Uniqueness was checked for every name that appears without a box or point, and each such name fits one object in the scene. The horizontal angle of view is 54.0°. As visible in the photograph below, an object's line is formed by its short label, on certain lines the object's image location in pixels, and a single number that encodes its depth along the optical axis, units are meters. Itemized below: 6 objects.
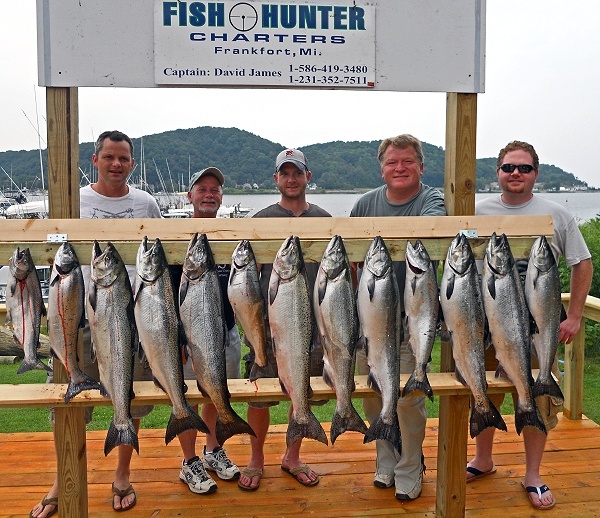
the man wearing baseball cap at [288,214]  4.01
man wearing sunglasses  3.79
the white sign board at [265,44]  3.15
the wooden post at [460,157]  3.42
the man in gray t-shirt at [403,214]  3.76
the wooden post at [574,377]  4.87
